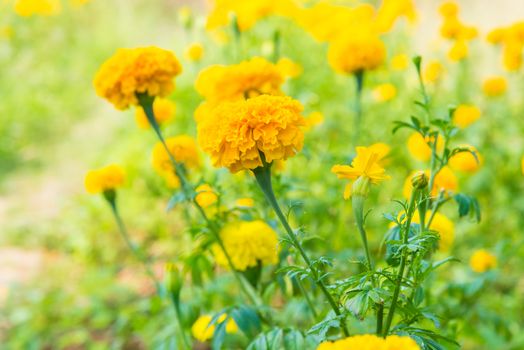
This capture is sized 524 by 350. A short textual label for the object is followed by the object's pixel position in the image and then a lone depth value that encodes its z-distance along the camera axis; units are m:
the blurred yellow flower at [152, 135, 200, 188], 1.10
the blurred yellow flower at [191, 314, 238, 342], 1.09
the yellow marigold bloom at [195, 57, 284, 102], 1.06
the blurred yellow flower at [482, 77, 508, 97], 1.55
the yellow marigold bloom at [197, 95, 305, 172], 0.86
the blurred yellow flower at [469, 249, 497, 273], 1.23
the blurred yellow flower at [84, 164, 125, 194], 1.14
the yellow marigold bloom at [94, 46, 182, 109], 1.01
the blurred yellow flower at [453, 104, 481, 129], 1.43
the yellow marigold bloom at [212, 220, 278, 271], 1.00
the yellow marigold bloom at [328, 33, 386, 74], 1.22
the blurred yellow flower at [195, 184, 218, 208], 1.07
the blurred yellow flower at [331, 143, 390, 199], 0.86
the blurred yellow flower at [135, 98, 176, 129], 1.20
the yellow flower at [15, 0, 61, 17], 2.99
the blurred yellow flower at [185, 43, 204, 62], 1.50
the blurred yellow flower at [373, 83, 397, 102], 1.57
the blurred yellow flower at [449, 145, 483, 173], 1.31
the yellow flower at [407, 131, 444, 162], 1.20
